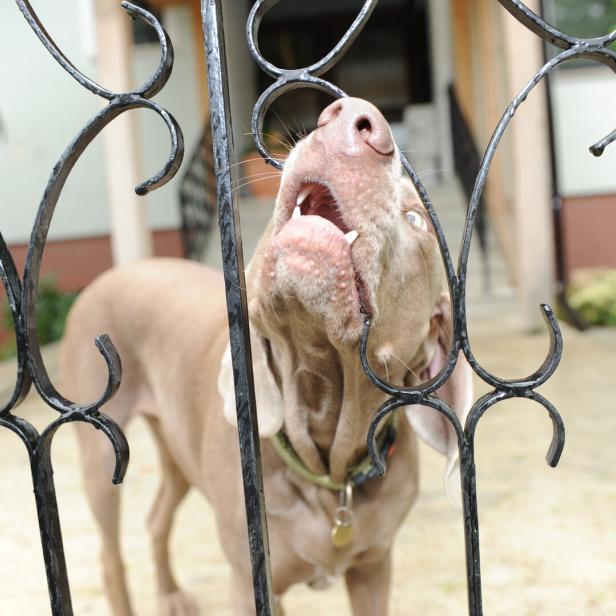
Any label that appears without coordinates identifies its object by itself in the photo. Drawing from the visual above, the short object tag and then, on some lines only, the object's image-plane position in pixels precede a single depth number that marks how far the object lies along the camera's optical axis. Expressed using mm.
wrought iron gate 1017
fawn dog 1194
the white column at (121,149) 5473
